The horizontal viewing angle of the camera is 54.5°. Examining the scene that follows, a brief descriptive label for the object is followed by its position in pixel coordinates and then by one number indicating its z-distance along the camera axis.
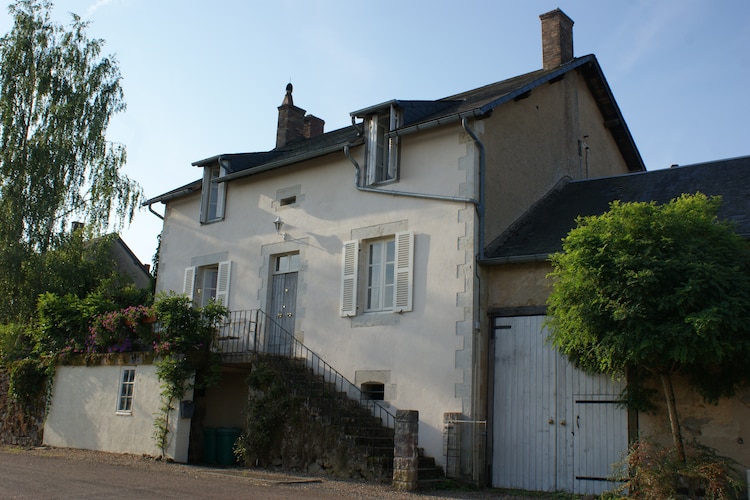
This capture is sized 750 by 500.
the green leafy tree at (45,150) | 17.78
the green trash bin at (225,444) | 13.11
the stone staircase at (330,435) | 10.62
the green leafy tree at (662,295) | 8.11
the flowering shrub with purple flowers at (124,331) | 13.48
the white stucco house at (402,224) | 11.28
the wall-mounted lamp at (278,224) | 14.25
